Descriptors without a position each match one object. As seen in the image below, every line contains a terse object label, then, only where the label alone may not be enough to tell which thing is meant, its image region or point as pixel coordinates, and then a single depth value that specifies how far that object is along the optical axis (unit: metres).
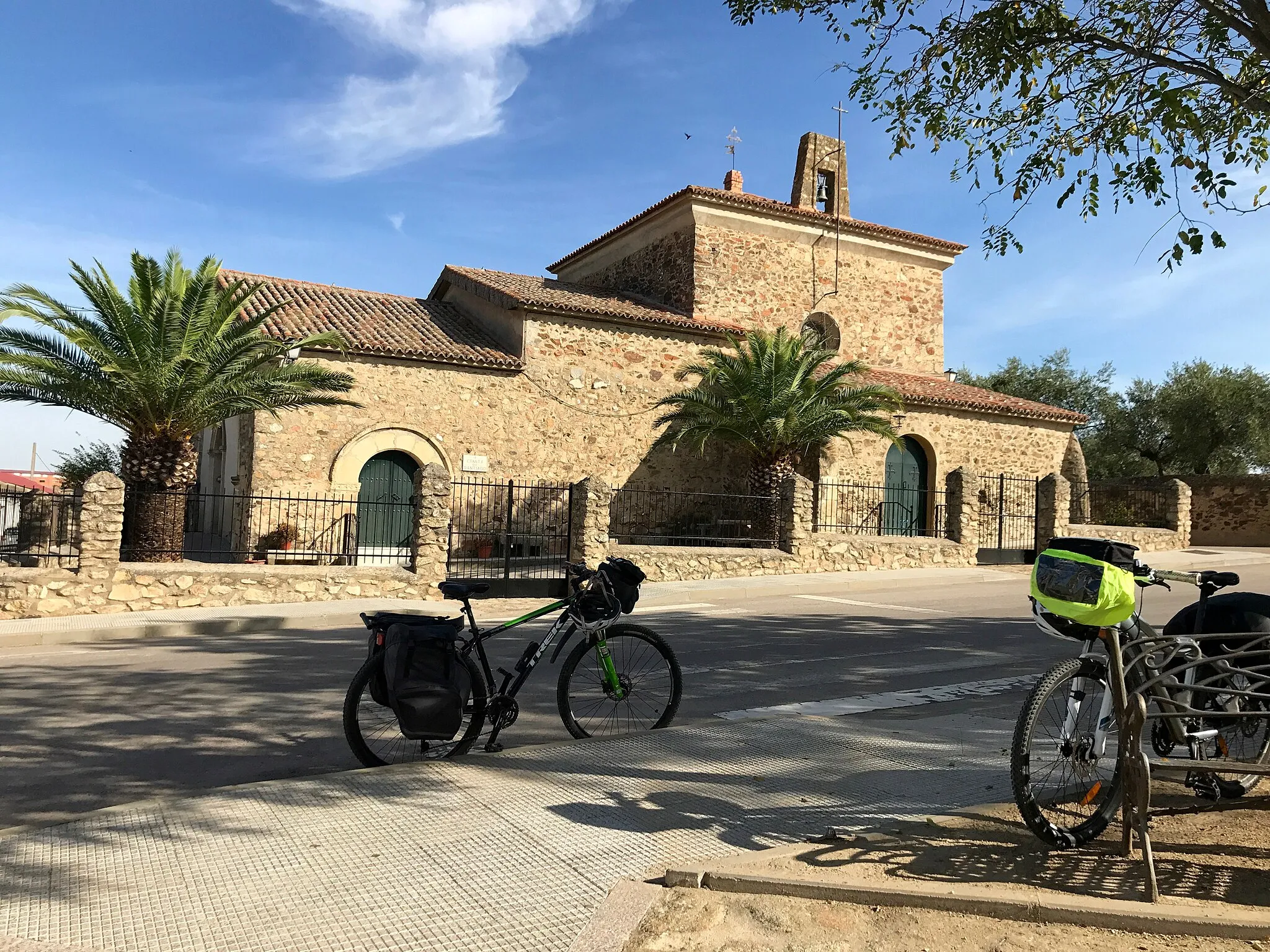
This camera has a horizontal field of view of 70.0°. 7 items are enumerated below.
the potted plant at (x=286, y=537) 16.61
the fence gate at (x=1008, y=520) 20.31
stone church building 18.50
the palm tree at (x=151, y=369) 13.09
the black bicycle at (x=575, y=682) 4.82
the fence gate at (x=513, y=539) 15.23
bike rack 3.29
